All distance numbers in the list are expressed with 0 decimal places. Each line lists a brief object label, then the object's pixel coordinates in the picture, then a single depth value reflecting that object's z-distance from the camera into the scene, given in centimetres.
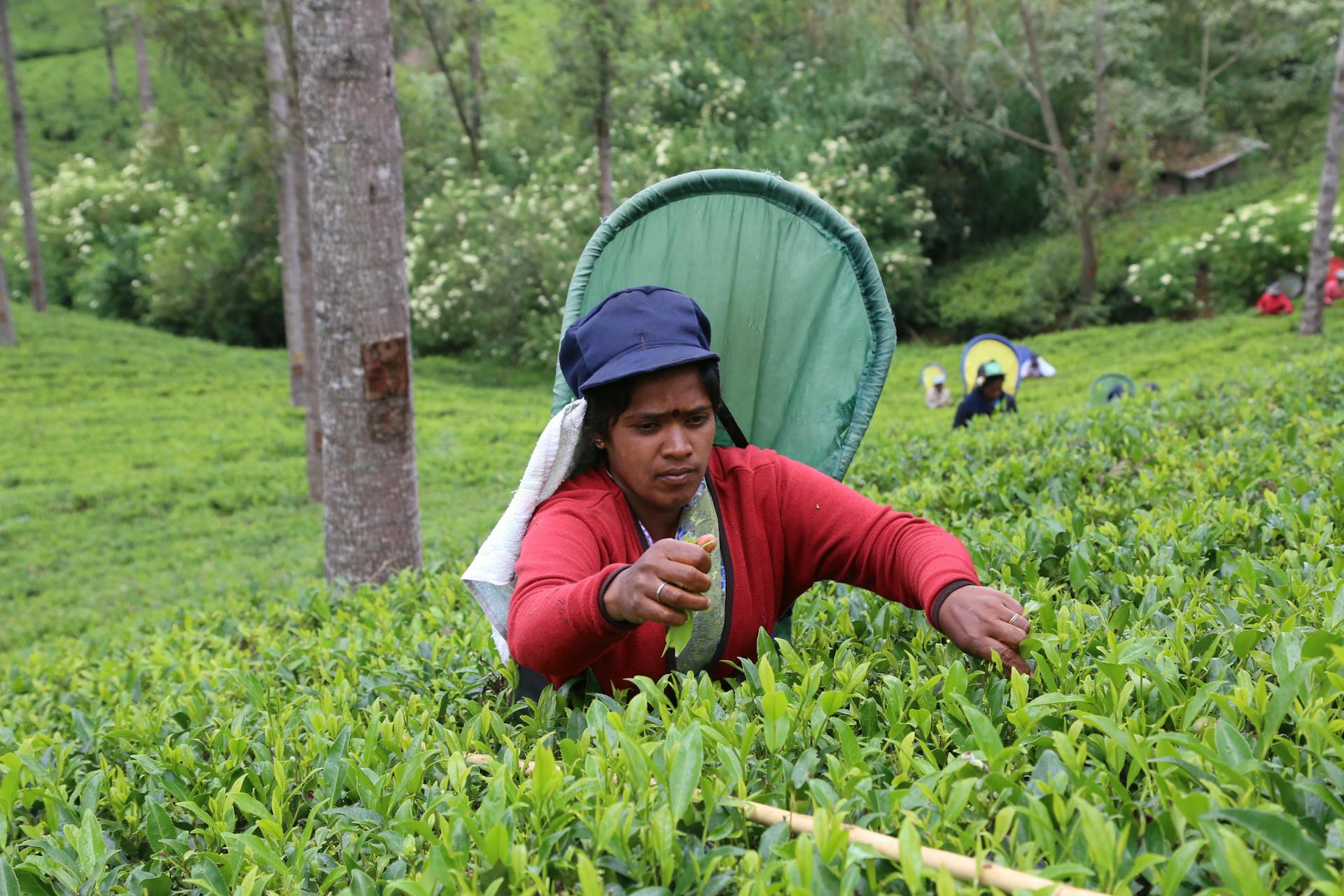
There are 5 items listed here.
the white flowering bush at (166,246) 2341
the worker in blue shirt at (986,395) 865
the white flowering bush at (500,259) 1916
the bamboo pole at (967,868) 129
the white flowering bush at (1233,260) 1803
